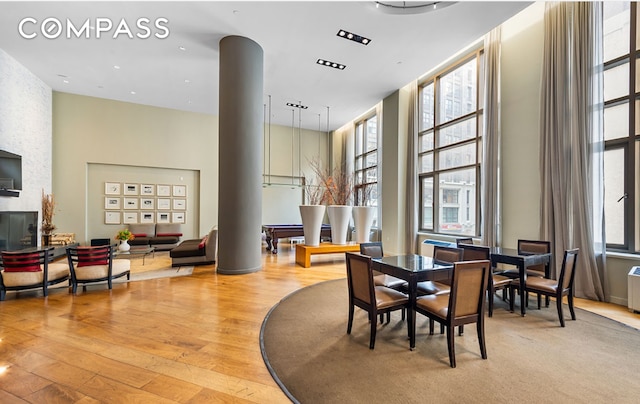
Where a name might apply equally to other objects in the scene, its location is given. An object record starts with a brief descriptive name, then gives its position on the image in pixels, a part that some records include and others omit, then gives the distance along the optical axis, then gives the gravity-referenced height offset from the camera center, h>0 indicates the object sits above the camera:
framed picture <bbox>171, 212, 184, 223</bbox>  9.33 -0.39
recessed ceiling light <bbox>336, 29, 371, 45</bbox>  5.20 +3.23
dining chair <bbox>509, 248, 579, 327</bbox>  3.00 -0.90
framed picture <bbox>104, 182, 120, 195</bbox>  8.55 +0.54
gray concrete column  5.31 +0.88
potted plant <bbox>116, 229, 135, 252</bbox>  6.42 -0.77
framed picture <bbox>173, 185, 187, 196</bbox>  9.38 +0.53
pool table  7.66 -0.76
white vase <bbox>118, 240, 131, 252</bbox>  6.41 -0.96
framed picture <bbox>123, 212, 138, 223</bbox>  8.73 -0.36
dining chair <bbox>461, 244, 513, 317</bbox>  3.16 -0.68
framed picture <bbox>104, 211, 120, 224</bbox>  8.55 -0.36
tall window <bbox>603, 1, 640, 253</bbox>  3.71 +1.12
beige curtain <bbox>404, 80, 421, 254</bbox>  7.33 +0.64
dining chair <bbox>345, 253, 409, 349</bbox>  2.52 -0.89
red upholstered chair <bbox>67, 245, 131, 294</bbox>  4.13 -0.92
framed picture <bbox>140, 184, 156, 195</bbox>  8.97 +0.54
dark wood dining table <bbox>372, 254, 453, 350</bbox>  2.56 -0.65
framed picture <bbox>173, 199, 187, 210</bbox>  9.37 +0.05
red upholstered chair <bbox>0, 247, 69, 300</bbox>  3.85 -0.94
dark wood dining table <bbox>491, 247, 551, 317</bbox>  3.26 -0.67
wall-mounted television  5.72 +0.75
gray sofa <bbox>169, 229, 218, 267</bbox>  5.94 -1.03
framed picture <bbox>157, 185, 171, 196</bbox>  9.16 +0.52
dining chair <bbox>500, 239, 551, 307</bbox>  3.66 -0.66
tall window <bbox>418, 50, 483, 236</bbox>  5.99 +1.36
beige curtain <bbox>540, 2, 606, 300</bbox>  3.89 +1.04
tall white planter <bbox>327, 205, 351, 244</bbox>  6.48 -0.36
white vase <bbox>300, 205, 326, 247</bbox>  6.33 -0.38
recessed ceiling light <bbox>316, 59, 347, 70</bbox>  6.24 +3.25
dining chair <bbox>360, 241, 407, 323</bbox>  3.20 -0.89
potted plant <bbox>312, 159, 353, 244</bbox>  6.50 +0.06
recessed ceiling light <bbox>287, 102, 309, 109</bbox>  8.83 +3.24
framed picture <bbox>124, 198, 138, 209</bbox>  8.77 +0.08
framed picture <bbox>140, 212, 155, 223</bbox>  8.92 -0.37
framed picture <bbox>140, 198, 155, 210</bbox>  8.95 +0.08
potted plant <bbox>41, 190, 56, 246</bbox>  7.21 -0.38
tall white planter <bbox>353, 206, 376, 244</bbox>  6.84 -0.36
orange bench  6.13 -1.00
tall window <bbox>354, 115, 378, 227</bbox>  9.54 +1.64
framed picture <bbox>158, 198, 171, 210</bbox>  9.16 +0.07
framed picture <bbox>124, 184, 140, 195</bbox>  8.79 +0.53
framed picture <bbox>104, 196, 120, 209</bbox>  8.56 +0.08
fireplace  5.75 -0.55
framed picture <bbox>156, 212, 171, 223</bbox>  9.13 -0.41
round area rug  1.90 -1.29
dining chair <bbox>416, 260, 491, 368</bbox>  2.23 -0.82
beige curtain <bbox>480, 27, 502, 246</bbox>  5.20 +1.12
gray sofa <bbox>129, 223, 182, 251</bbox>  7.95 -0.90
